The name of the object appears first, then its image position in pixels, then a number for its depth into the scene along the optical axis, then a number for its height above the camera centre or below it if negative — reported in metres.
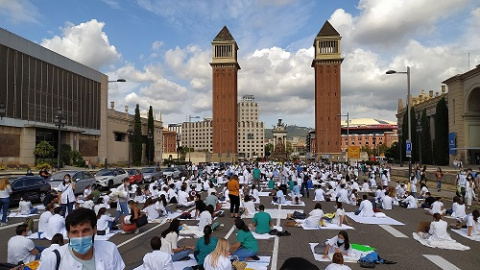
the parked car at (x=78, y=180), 21.89 -1.90
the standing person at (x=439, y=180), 26.28 -2.26
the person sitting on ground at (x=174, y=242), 9.09 -2.23
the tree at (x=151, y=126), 77.88 +4.40
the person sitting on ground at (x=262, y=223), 12.09 -2.38
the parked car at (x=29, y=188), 18.66 -2.03
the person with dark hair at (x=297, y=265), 2.75 -0.84
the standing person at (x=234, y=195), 15.30 -1.92
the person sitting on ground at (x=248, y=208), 16.09 -2.55
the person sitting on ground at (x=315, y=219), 13.28 -2.49
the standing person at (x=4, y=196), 13.29 -1.69
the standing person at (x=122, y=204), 13.80 -2.03
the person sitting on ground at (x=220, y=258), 6.93 -2.01
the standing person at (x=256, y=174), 26.83 -1.85
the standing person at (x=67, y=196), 14.11 -1.78
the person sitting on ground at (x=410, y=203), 18.94 -2.74
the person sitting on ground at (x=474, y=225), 11.98 -2.42
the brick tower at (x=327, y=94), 103.88 +14.74
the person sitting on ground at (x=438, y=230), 10.96 -2.38
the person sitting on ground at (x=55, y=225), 11.00 -2.23
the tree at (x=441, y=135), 59.76 +2.00
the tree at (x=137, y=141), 73.75 +1.30
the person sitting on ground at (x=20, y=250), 7.74 -2.08
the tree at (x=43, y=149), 46.48 -0.16
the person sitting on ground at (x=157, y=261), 6.62 -1.96
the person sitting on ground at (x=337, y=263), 5.85 -1.80
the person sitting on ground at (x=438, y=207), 15.34 -2.41
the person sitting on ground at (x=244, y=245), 9.10 -2.34
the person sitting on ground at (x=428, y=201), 17.97 -2.53
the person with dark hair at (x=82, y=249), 3.13 -0.85
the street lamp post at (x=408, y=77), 27.97 +5.29
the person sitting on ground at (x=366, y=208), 15.83 -2.51
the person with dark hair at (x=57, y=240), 7.45 -1.80
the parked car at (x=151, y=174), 33.62 -2.35
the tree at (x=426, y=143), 65.62 +0.71
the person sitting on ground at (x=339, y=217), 13.52 -2.50
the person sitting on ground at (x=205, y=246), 8.22 -2.14
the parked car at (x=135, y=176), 30.42 -2.28
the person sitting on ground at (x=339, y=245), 9.12 -2.38
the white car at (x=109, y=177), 26.88 -2.14
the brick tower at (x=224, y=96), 111.56 +15.11
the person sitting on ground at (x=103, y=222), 12.12 -2.37
